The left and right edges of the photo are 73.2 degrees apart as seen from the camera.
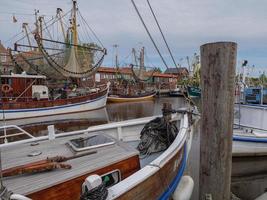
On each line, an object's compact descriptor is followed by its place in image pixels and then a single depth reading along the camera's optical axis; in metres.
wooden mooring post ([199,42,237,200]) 2.86
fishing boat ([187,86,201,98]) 34.13
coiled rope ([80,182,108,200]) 1.72
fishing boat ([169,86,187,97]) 36.63
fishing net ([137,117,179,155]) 4.15
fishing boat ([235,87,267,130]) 6.77
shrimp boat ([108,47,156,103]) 27.29
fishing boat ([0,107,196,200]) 2.01
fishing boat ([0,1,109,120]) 14.40
